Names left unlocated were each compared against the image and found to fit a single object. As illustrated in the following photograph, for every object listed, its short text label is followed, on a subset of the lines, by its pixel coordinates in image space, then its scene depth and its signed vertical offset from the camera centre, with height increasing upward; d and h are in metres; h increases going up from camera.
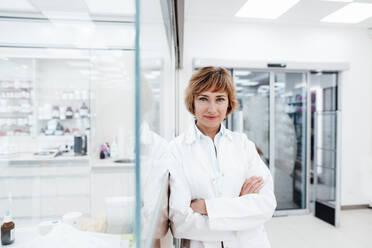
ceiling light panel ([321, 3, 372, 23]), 2.91 +1.44
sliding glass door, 3.50 +0.05
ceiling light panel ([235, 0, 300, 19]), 2.82 +1.44
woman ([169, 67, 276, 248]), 0.92 -0.24
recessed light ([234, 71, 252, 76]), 3.50 +0.74
